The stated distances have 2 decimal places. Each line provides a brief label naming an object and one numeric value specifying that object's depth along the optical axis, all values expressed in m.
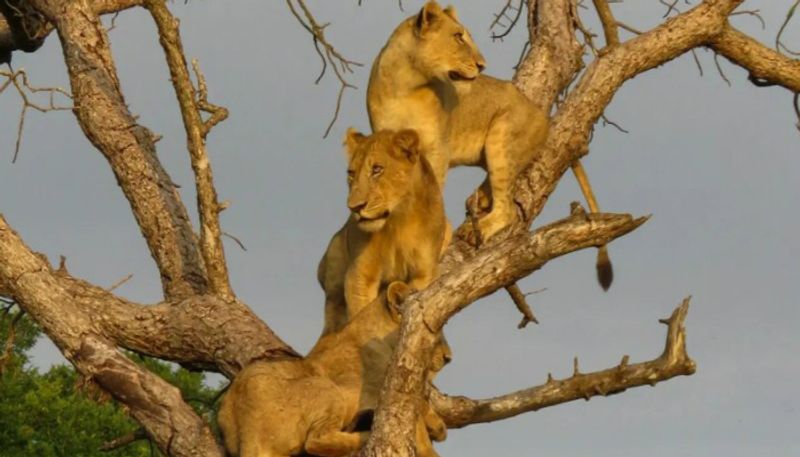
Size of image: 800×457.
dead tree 14.69
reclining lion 15.20
